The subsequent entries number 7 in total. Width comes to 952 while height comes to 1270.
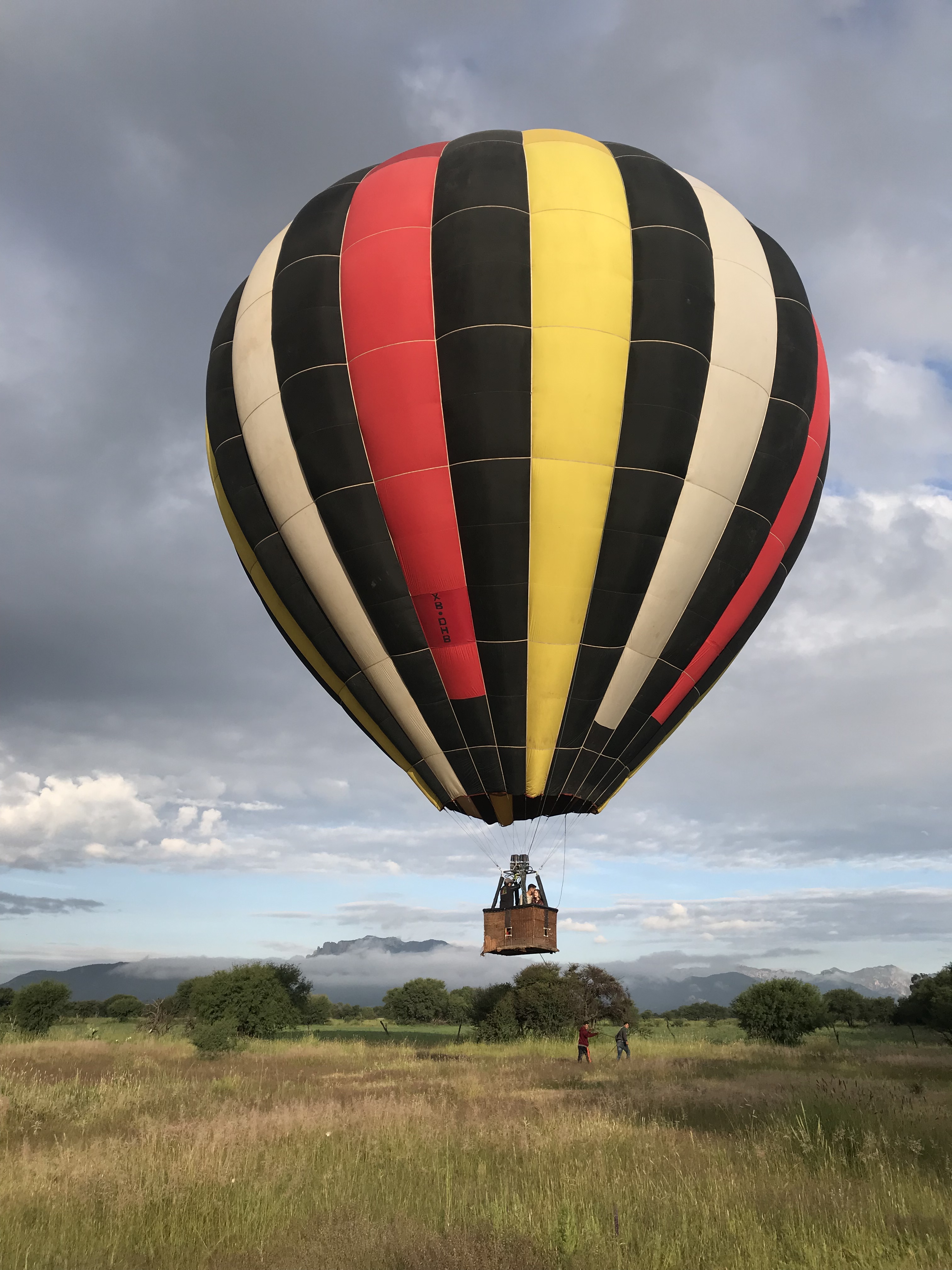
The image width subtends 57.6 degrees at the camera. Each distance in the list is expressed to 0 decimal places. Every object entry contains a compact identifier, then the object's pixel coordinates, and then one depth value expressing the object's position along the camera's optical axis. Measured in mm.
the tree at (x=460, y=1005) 52375
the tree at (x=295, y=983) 44906
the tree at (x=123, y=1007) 58712
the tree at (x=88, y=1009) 58512
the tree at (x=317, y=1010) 48166
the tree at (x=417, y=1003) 54281
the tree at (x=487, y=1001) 34594
